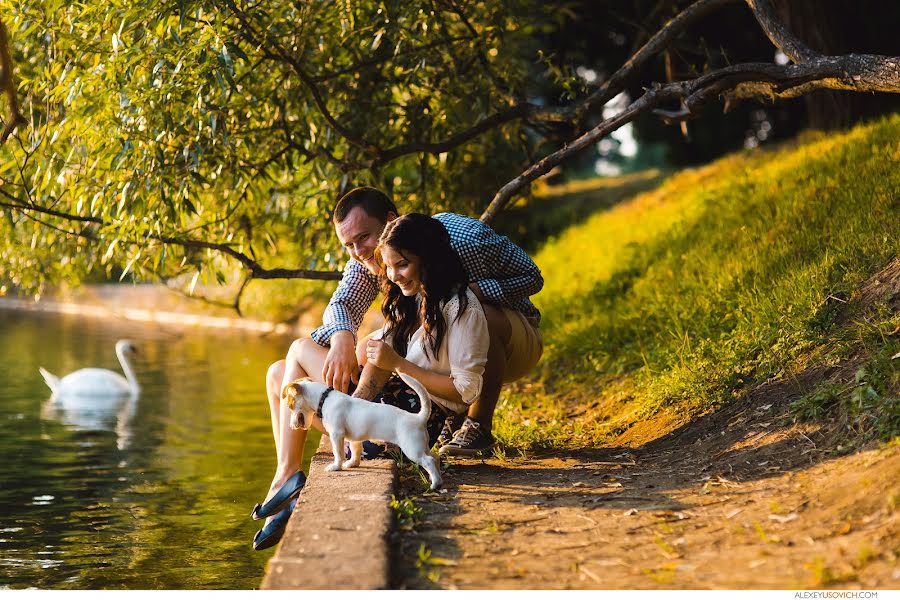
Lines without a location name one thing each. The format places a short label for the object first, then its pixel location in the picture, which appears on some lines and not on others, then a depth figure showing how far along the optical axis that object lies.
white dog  4.41
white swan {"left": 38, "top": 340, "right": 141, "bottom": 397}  11.68
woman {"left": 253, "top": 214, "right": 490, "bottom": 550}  4.67
